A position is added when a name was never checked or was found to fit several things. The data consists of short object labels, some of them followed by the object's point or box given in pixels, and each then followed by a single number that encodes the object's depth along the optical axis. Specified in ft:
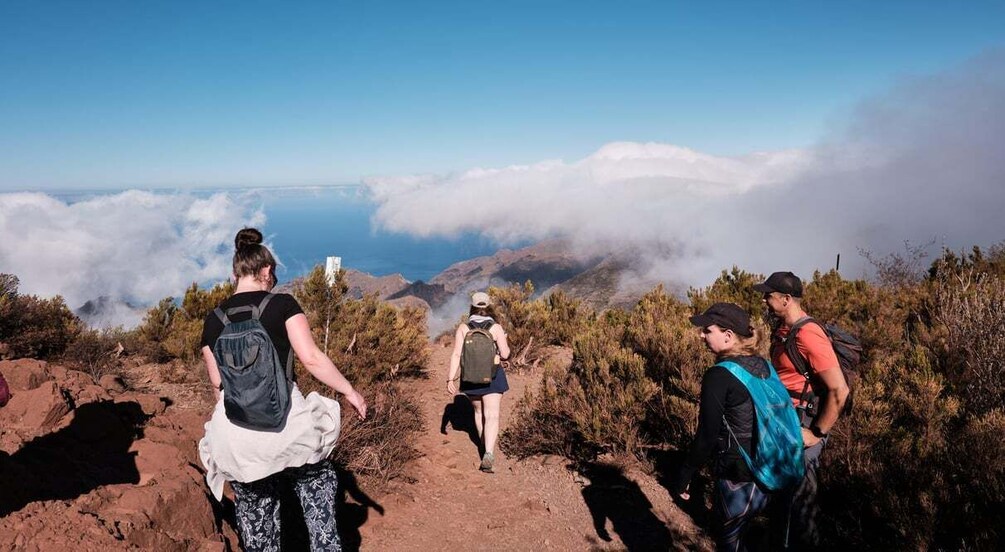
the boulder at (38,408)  11.34
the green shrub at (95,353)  24.20
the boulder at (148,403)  13.88
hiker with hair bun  7.50
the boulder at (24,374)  12.53
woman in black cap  8.50
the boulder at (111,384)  16.84
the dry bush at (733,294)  31.50
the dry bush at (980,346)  16.60
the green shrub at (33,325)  24.97
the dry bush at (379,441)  15.97
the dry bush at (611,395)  17.57
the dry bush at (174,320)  28.40
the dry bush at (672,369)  17.30
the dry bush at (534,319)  32.68
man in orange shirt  9.74
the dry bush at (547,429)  18.81
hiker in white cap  16.48
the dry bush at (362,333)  23.32
